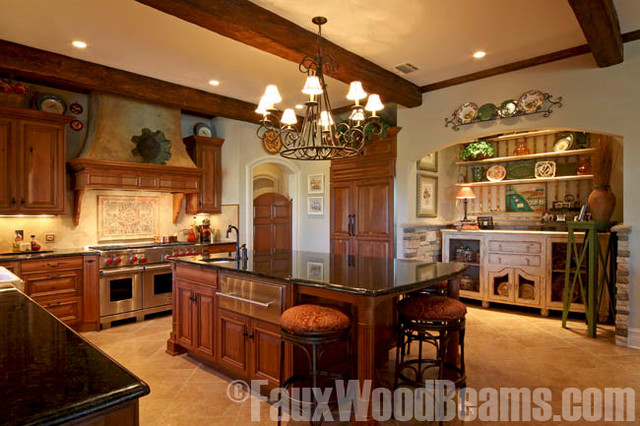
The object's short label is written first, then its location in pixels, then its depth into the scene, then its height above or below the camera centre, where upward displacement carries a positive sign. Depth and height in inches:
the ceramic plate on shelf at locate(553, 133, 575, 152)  197.0 +37.3
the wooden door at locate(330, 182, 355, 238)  236.4 +1.3
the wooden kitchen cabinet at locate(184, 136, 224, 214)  224.1 +23.5
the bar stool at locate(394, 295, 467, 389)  93.7 -27.7
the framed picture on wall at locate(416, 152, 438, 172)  216.8 +28.8
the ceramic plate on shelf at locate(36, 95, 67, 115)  176.2 +50.7
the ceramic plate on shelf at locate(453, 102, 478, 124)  180.1 +48.6
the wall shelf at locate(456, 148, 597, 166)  189.9 +30.8
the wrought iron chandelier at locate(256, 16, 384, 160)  115.1 +32.6
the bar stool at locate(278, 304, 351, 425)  84.5 -27.1
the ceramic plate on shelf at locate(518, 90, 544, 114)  162.6 +48.9
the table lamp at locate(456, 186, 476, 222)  226.1 +10.7
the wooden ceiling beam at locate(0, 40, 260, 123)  146.6 +59.4
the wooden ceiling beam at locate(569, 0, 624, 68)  107.0 +58.4
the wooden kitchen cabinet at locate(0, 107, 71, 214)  155.9 +20.9
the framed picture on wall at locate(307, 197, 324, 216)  263.1 +3.5
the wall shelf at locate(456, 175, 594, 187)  193.8 +17.6
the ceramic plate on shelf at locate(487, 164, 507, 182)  222.8 +23.4
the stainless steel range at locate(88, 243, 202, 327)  173.5 -34.1
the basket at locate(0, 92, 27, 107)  166.4 +50.2
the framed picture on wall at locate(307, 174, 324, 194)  262.5 +19.3
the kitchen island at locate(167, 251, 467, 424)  86.0 -24.8
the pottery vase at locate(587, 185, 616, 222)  165.5 +3.7
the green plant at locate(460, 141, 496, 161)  224.1 +37.0
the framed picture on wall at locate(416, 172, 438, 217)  216.7 +9.5
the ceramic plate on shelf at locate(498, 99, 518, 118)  168.9 +47.3
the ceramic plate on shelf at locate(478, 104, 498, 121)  174.6 +47.2
